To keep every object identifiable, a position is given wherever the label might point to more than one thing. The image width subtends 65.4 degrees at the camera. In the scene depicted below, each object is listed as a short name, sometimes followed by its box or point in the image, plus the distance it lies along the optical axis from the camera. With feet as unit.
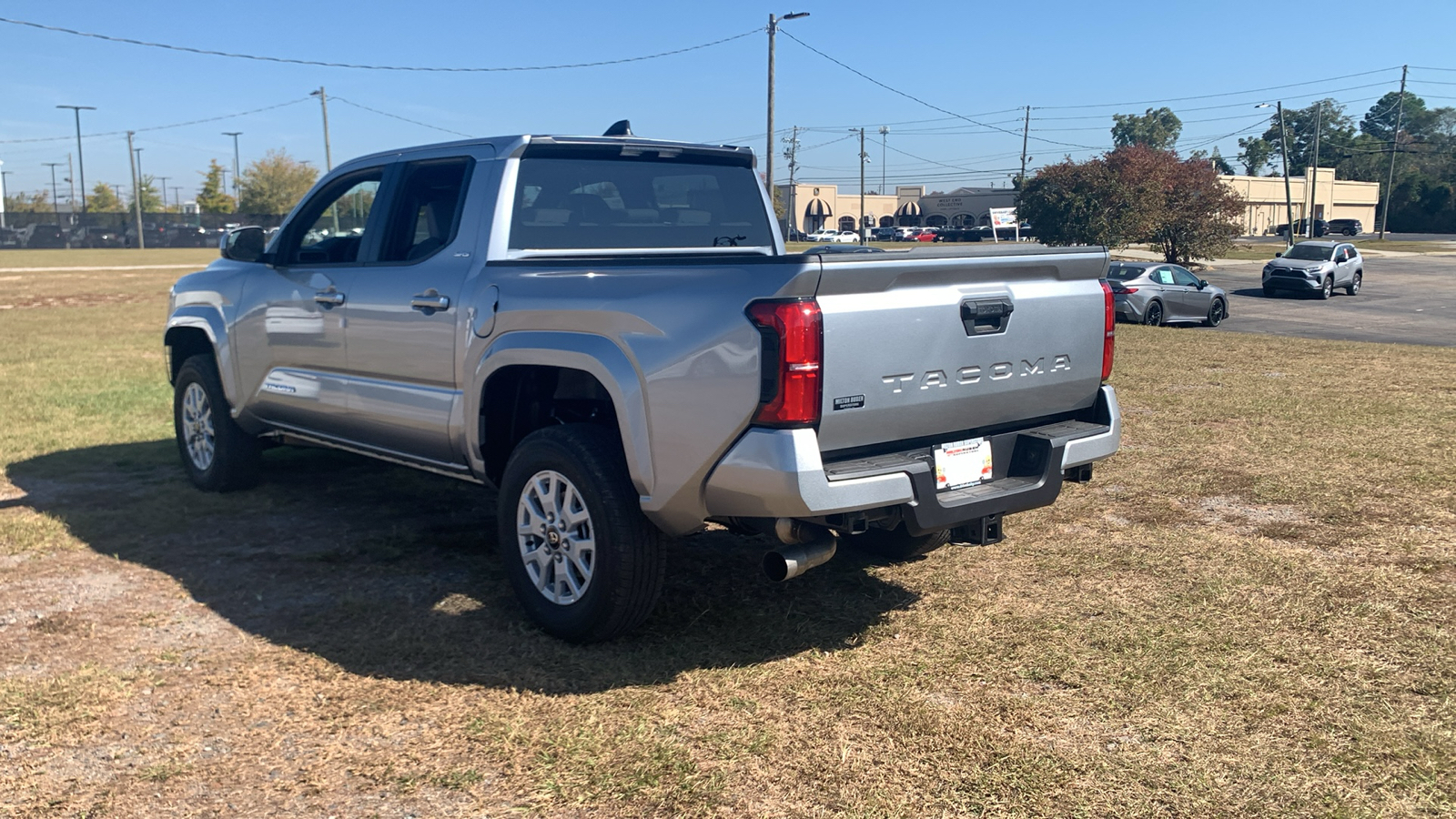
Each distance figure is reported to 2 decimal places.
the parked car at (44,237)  235.93
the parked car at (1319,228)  282.97
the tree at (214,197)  386.93
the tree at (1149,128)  540.93
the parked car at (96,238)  238.27
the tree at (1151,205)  134.92
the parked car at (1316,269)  107.86
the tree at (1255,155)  536.83
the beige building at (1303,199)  338.34
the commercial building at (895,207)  383.45
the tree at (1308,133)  461.37
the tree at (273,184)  320.09
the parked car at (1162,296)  72.90
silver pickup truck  12.47
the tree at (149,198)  417.53
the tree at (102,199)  443.73
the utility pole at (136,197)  245.45
